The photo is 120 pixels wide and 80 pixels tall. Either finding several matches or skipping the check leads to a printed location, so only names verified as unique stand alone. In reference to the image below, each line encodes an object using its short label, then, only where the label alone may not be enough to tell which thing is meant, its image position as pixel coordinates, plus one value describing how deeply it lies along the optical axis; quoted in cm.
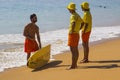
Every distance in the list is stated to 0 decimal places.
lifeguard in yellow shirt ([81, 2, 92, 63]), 1327
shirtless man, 1323
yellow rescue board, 1281
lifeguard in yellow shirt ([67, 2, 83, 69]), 1201
